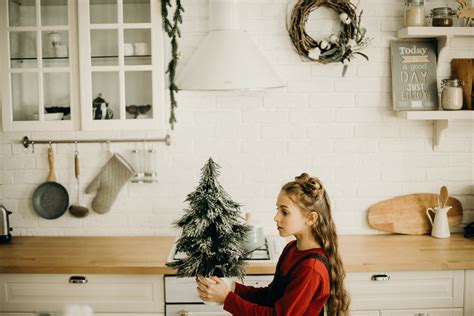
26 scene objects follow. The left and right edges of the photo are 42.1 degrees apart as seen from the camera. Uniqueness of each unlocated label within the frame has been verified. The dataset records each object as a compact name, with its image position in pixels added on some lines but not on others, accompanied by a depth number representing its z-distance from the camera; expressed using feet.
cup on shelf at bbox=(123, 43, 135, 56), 11.14
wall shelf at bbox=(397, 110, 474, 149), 11.12
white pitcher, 11.68
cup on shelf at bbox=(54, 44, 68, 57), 11.27
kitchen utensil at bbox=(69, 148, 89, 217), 12.00
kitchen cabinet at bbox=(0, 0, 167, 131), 11.14
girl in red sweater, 7.15
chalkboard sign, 11.78
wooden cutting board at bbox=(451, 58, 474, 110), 11.55
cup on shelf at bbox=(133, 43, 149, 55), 11.19
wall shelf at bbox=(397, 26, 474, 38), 11.04
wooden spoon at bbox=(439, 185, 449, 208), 11.77
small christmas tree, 6.95
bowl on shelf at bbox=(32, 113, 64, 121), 11.39
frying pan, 12.04
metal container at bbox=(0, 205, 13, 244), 11.60
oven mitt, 11.95
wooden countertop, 10.14
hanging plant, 11.19
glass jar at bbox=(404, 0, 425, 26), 11.27
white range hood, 9.21
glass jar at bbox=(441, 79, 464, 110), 11.21
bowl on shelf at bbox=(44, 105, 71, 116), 11.44
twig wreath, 11.51
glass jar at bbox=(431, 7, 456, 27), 11.12
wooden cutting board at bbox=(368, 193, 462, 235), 12.00
